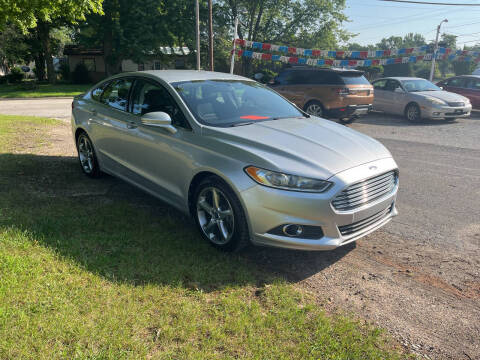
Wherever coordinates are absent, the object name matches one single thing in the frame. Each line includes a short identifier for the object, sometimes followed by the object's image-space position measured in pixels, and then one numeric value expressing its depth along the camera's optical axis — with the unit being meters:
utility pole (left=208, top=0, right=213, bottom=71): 22.56
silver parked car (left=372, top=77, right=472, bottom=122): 13.20
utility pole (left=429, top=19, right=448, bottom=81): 21.58
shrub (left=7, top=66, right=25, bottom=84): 37.28
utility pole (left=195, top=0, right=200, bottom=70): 21.50
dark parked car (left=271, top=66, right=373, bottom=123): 12.03
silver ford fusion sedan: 3.38
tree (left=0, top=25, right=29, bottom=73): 32.69
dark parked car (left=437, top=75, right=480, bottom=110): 15.50
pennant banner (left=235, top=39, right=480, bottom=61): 21.56
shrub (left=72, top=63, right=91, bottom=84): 37.75
